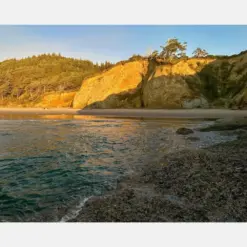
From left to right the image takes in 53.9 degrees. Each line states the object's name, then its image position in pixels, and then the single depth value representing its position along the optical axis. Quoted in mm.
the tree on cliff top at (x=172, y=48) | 50406
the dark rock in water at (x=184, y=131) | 17478
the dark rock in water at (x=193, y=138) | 14848
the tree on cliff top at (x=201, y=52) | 51562
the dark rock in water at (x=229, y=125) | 19359
